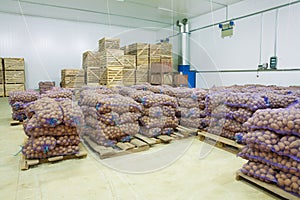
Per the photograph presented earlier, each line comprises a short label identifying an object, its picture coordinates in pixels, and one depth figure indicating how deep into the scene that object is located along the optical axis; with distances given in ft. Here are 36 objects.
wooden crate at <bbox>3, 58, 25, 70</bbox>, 33.62
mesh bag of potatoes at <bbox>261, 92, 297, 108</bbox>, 10.25
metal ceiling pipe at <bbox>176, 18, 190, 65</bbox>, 40.70
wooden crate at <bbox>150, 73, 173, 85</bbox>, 30.73
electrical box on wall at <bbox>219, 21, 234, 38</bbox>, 32.94
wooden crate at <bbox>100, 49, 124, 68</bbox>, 26.32
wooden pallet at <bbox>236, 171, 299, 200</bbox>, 6.12
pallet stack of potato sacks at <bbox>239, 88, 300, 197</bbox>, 6.15
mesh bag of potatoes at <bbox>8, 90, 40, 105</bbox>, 16.22
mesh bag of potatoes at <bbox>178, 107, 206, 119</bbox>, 13.24
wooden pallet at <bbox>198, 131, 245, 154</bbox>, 10.37
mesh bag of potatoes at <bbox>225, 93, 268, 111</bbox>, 9.91
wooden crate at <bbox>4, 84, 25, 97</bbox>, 34.01
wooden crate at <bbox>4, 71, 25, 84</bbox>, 33.86
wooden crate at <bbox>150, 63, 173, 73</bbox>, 31.30
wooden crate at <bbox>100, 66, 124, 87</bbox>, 25.99
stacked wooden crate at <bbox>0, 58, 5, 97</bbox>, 33.32
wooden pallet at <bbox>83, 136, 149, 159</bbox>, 9.59
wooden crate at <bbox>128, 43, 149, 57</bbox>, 30.66
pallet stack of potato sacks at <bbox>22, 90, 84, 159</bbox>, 8.64
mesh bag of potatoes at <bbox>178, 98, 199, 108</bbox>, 13.44
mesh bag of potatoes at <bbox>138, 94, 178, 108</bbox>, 11.98
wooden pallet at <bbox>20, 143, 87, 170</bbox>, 8.42
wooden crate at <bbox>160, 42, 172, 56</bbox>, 33.07
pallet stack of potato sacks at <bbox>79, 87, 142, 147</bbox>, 10.34
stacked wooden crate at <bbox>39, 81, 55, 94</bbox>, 33.79
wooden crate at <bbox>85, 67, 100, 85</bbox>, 28.96
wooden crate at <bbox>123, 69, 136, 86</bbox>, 28.17
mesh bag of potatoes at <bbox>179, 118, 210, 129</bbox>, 12.55
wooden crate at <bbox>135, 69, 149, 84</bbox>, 29.63
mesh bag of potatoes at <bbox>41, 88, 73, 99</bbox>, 14.86
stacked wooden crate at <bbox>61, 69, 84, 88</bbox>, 32.64
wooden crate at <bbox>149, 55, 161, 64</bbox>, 32.04
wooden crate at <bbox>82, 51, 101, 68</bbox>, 30.14
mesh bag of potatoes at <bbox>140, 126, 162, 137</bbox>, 11.78
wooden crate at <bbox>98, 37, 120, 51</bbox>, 27.81
